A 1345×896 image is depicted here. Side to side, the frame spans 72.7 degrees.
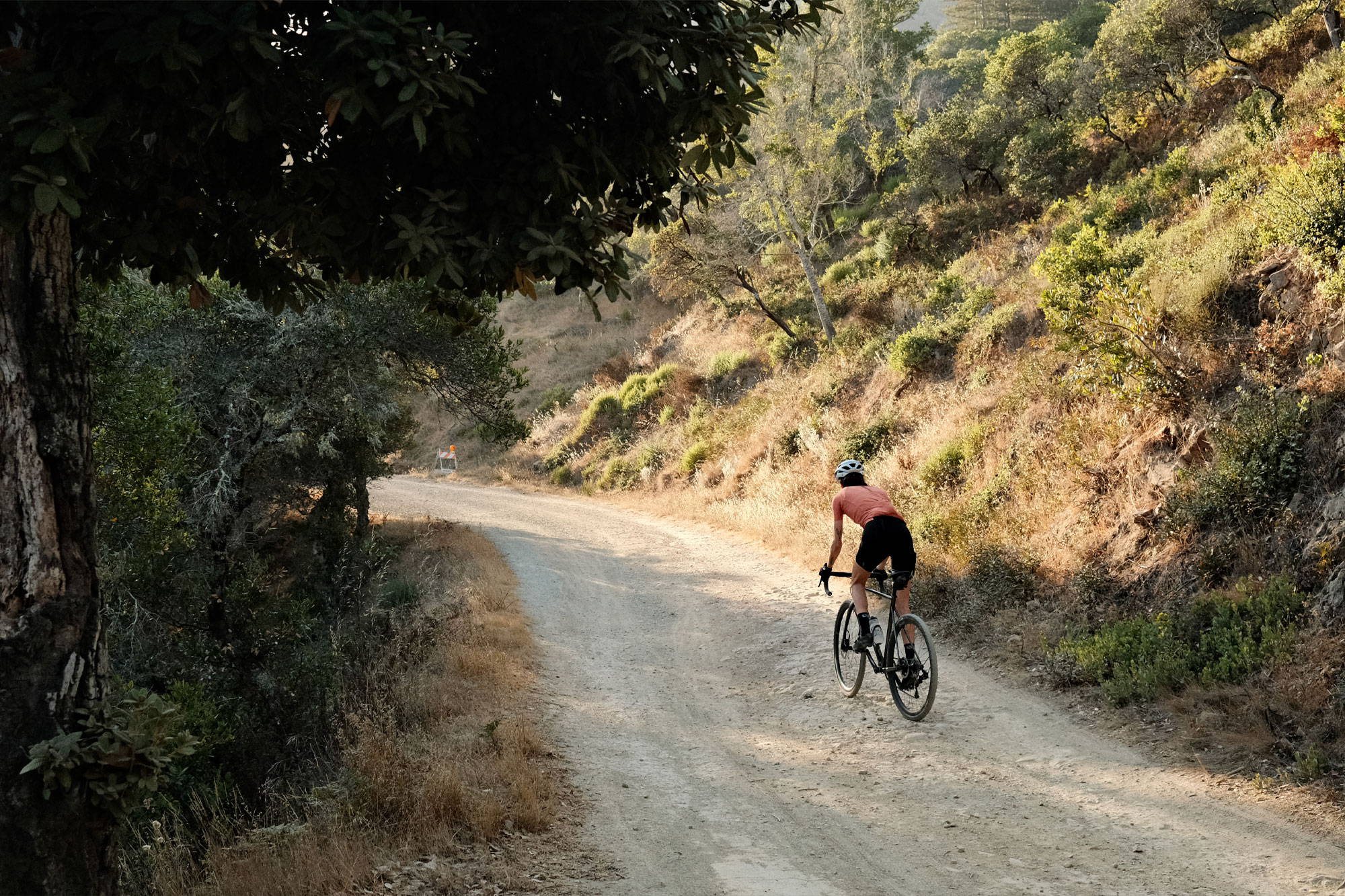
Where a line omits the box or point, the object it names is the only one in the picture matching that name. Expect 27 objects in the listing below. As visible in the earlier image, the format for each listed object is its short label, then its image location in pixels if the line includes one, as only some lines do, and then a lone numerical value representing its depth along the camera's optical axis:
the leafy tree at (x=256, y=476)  10.43
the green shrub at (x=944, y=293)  21.38
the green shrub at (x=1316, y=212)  10.05
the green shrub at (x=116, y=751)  3.82
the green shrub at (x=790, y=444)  20.70
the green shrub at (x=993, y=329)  17.33
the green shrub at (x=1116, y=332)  10.88
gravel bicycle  8.18
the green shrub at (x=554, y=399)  38.47
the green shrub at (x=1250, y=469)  8.91
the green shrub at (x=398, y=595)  15.09
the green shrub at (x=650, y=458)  27.39
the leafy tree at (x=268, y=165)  3.53
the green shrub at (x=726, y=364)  30.06
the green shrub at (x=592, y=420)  33.56
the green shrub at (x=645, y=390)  32.69
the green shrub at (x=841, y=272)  28.86
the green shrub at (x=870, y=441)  17.70
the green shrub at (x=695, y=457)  24.97
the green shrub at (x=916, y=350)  19.05
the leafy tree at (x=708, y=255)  27.91
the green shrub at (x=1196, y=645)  7.57
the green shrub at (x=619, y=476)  28.06
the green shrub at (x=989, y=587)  10.60
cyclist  8.51
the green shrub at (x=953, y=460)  14.24
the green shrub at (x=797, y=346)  27.23
